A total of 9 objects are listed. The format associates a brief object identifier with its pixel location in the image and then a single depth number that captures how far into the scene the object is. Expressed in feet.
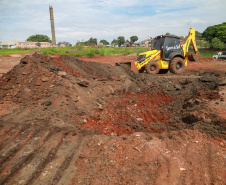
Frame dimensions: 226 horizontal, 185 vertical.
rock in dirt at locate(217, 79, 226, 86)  22.59
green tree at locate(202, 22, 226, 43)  95.88
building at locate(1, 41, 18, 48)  274.13
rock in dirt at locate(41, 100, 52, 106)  16.76
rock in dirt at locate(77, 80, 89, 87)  22.16
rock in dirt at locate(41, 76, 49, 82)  20.22
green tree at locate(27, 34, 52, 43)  276.62
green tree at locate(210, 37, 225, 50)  90.19
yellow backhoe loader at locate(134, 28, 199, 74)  34.27
